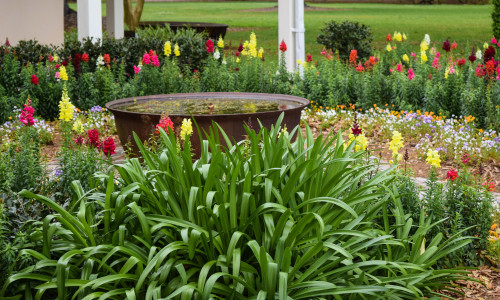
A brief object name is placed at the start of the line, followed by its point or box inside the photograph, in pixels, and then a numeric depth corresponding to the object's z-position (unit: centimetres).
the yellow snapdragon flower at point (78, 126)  473
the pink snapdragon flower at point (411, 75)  909
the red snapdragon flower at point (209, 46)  1009
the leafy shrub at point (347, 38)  1468
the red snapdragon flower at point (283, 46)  1001
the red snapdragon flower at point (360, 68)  941
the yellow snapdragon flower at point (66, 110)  535
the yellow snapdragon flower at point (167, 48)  986
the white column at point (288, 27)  1059
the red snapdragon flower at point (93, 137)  444
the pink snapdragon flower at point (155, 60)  937
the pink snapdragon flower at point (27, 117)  474
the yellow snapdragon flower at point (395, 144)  462
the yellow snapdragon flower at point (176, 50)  983
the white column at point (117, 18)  1476
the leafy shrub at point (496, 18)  1583
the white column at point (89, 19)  1041
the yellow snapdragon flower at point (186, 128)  459
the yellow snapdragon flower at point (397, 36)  1078
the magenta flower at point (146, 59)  922
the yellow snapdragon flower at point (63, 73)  888
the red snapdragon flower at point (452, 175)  444
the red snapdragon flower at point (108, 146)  432
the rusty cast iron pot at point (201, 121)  638
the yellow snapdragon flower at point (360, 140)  458
